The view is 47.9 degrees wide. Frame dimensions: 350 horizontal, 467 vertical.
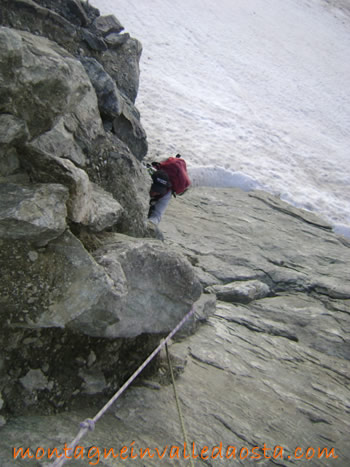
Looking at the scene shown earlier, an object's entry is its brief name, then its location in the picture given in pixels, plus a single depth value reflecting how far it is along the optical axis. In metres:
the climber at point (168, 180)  6.01
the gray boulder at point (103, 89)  5.07
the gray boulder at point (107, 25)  7.06
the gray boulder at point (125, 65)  6.81
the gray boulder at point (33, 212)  2.72
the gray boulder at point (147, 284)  3.40
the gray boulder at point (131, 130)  5.95
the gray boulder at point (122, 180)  4.45
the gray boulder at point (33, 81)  2.71
